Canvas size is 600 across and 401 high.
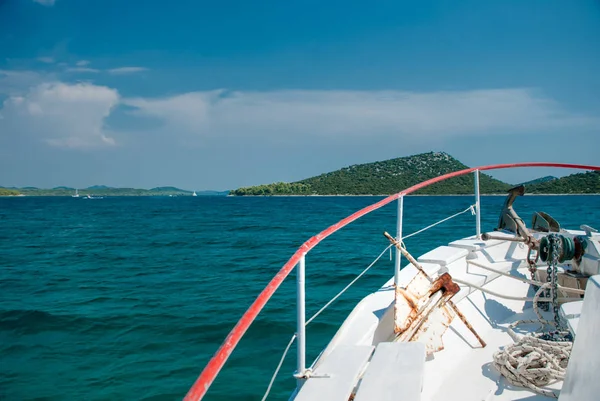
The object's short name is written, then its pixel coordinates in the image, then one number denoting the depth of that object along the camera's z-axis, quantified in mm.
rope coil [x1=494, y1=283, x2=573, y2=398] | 2570
